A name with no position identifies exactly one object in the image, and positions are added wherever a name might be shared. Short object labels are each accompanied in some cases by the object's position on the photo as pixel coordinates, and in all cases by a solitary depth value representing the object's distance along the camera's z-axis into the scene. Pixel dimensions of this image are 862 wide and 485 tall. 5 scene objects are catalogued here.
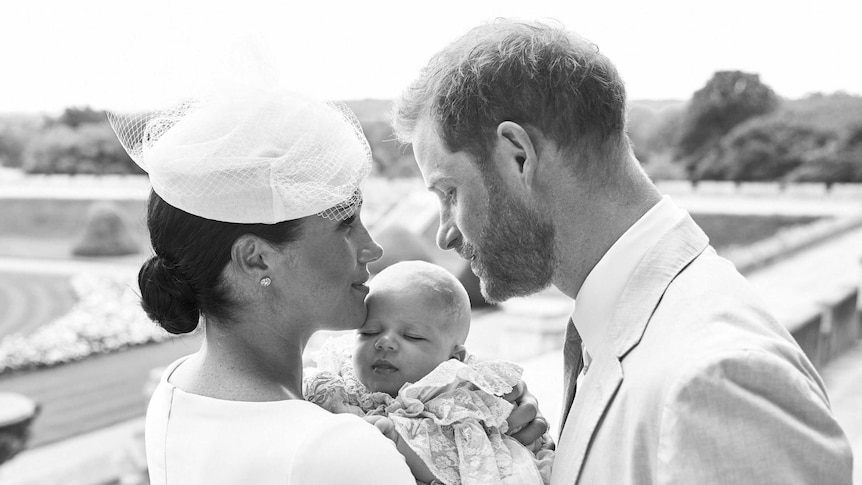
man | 1.32
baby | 1.76
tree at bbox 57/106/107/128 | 33.25
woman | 1.52
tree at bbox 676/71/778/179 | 45.25
